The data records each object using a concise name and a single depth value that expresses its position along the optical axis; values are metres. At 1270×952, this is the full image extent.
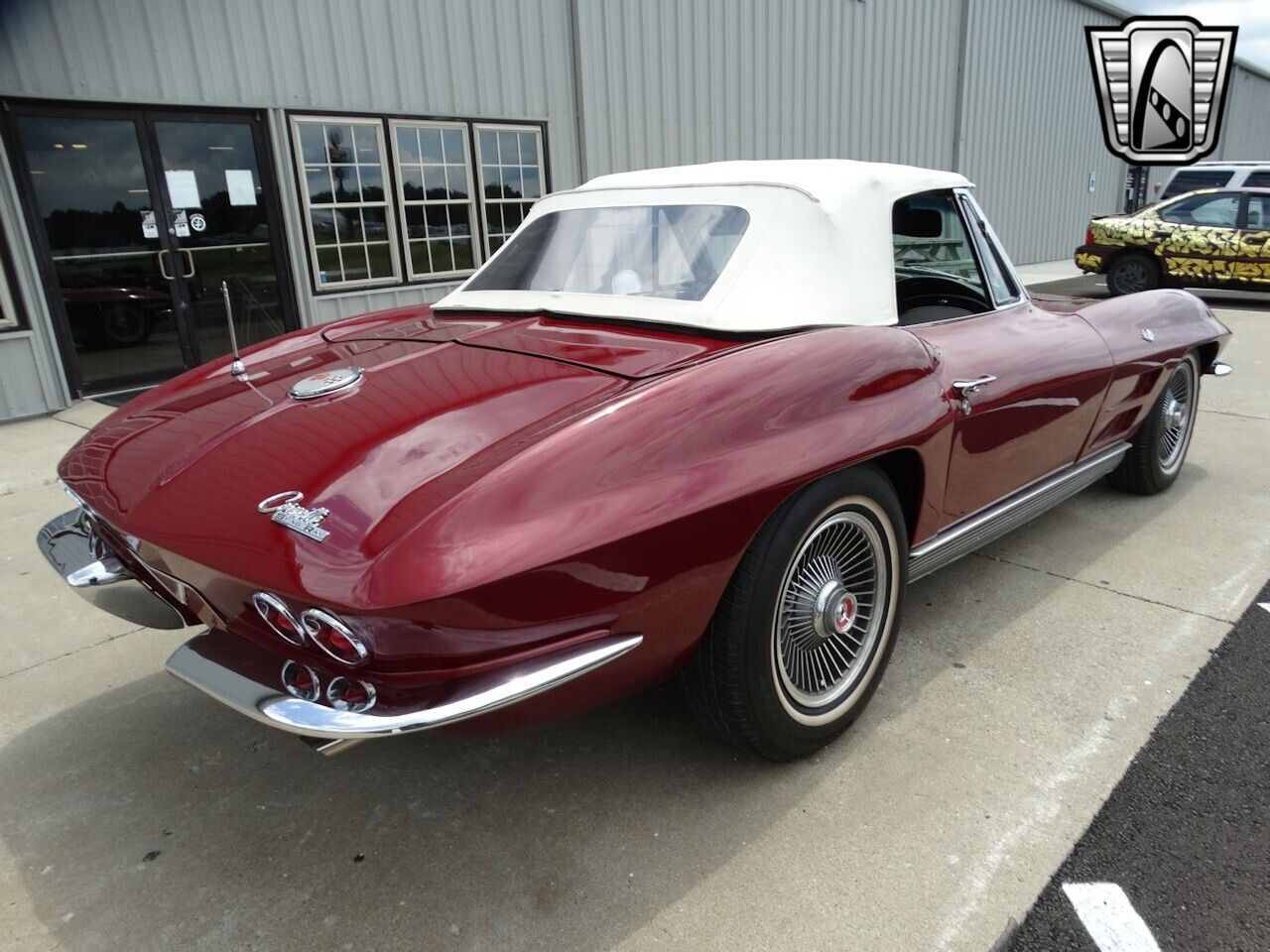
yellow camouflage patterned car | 10.52
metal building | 6.08
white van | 12.16
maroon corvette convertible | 1.61
